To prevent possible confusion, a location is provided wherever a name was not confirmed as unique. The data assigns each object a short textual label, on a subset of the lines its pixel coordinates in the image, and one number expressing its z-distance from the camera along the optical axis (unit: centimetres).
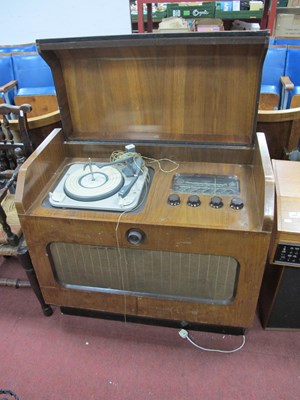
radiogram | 100
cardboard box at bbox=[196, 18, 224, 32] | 324
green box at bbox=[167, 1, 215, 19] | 387
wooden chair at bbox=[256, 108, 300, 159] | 165
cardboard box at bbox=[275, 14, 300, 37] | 383
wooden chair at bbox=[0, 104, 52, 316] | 130
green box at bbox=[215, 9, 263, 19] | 388
